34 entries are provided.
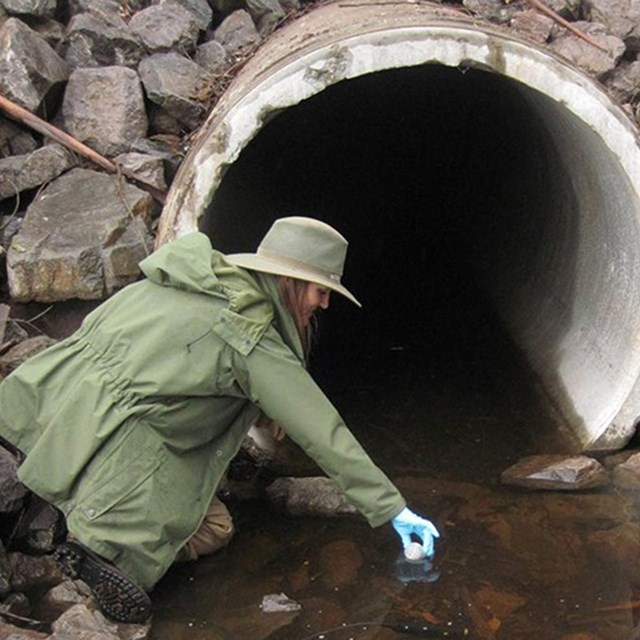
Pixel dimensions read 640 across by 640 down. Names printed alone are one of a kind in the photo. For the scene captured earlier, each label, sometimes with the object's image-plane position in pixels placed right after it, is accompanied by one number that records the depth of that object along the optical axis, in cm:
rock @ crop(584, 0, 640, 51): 626
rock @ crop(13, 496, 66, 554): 414
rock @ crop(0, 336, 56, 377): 453
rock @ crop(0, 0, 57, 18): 589
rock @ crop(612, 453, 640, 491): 482
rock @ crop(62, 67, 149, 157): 559
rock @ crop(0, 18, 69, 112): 548
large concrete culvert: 461
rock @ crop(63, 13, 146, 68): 596
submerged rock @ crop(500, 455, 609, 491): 479
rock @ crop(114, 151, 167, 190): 539
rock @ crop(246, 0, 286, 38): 642
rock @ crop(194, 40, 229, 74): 616
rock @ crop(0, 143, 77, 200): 527
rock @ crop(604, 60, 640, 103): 605
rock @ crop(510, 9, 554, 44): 619
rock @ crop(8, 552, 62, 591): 401
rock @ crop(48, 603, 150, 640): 345
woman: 363
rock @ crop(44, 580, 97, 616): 388
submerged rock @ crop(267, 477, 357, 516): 461
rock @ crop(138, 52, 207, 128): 577
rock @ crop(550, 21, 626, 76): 609
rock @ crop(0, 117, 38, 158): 548
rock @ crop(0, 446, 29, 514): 403
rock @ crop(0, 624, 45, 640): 345
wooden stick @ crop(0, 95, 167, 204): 538
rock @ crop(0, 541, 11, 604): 383
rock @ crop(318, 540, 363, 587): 418
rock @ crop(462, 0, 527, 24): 632
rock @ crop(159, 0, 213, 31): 634
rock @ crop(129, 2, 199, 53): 611
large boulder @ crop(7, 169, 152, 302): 488
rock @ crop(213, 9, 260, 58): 628
